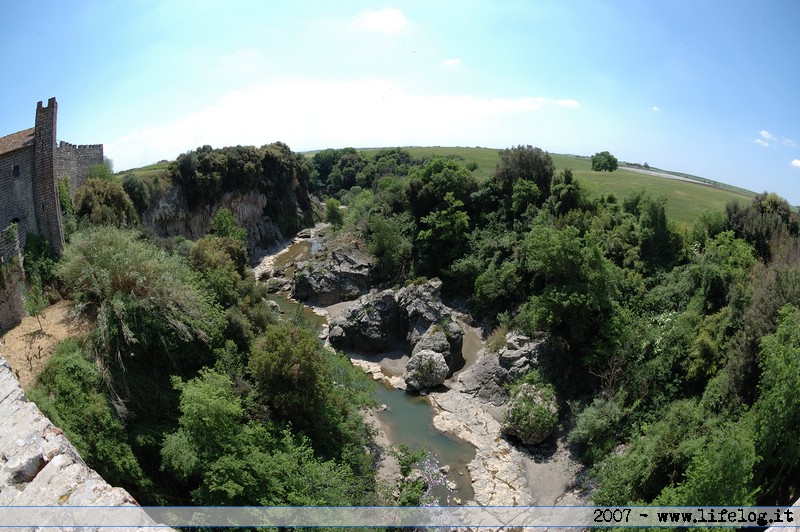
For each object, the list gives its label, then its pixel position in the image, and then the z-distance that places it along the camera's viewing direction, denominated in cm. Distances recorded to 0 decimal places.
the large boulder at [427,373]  2720
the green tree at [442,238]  3812
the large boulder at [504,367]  2577
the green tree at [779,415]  1376
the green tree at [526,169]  3775
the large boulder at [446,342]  2867
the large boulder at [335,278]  3938
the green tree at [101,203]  2784
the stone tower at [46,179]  2073
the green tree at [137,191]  3991
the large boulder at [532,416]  2239
